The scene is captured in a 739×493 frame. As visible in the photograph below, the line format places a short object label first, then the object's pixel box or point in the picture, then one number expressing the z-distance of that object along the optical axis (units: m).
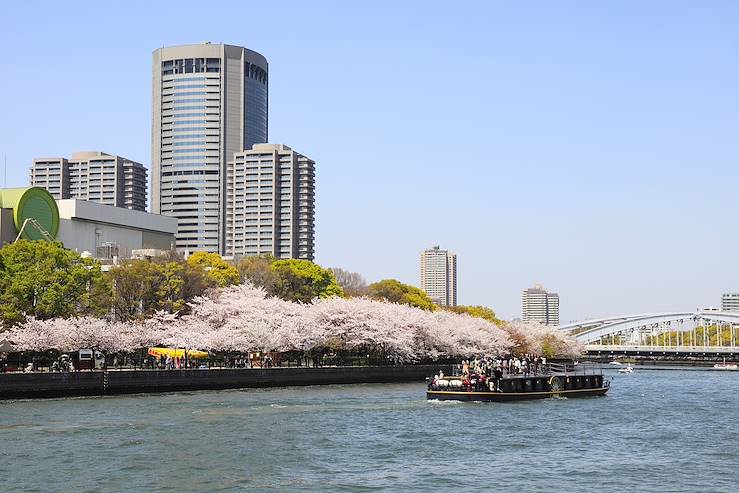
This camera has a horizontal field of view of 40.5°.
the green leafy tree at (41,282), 79.12
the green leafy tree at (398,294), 144.50
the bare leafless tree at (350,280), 181.12
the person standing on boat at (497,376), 72.08
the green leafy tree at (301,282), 124.69
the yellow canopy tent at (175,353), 87.81
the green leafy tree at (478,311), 170.25
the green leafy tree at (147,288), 94.81
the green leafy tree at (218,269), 117.69
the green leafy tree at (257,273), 122.19
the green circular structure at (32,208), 116.00
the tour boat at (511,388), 70.50
